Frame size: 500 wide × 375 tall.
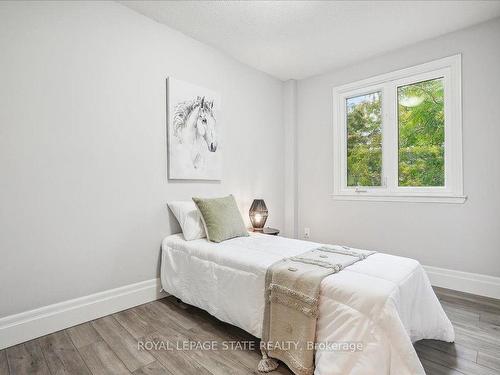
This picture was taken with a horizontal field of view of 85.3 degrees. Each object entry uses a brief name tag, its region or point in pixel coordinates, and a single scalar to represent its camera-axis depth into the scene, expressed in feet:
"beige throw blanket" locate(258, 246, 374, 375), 4.83
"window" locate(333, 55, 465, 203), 9.29
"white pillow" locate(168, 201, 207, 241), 8.27
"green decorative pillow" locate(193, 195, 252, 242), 8.04
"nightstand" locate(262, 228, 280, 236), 10.68
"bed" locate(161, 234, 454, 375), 4.24
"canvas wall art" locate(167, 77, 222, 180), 8.85
